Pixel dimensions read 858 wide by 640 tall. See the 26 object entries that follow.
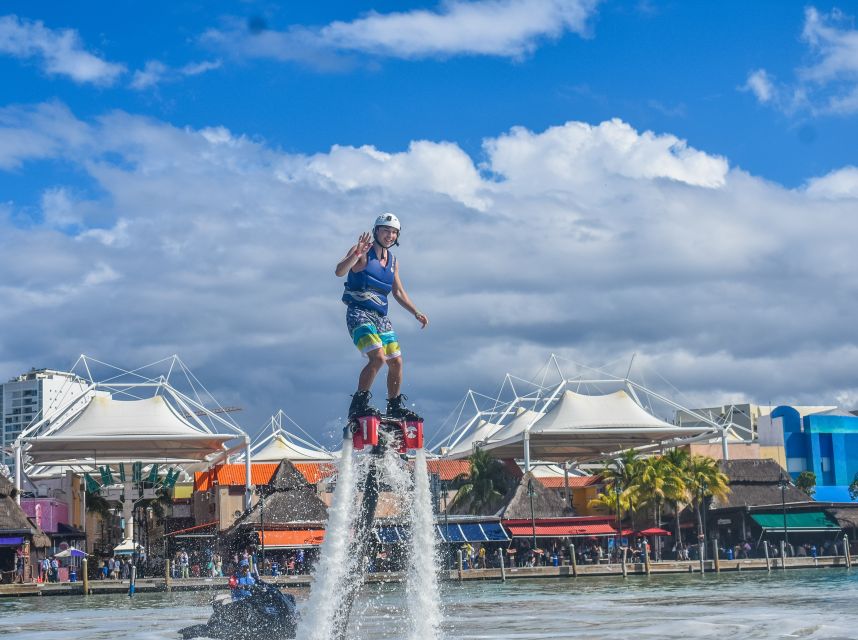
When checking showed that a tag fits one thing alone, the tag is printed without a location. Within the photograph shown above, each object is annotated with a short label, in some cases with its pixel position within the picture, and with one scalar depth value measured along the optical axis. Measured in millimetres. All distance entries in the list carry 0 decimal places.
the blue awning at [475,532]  74438
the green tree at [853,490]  100794
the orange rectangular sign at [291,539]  70438
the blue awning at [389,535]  67812
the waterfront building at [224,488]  87250
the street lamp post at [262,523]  68688
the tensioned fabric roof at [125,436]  94000
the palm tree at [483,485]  88500
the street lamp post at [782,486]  74281
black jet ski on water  27516
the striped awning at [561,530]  78750
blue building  125250
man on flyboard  17359
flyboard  17619
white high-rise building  104438
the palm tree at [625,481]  78125
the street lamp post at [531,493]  74562
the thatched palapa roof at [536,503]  80562
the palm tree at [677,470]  78494
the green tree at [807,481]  104300
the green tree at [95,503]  93938
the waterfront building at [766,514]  79188
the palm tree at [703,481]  78625
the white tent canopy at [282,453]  122875
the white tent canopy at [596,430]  96062
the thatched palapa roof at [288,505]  71938
